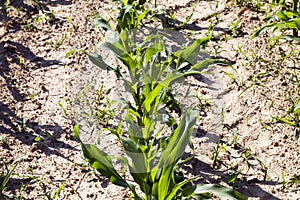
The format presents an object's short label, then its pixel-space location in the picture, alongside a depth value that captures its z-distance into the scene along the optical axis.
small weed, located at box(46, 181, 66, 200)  2.85
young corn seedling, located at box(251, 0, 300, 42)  3.21
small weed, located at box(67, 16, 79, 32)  4.21
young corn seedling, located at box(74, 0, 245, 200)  2.40
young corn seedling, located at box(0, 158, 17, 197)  2.82
